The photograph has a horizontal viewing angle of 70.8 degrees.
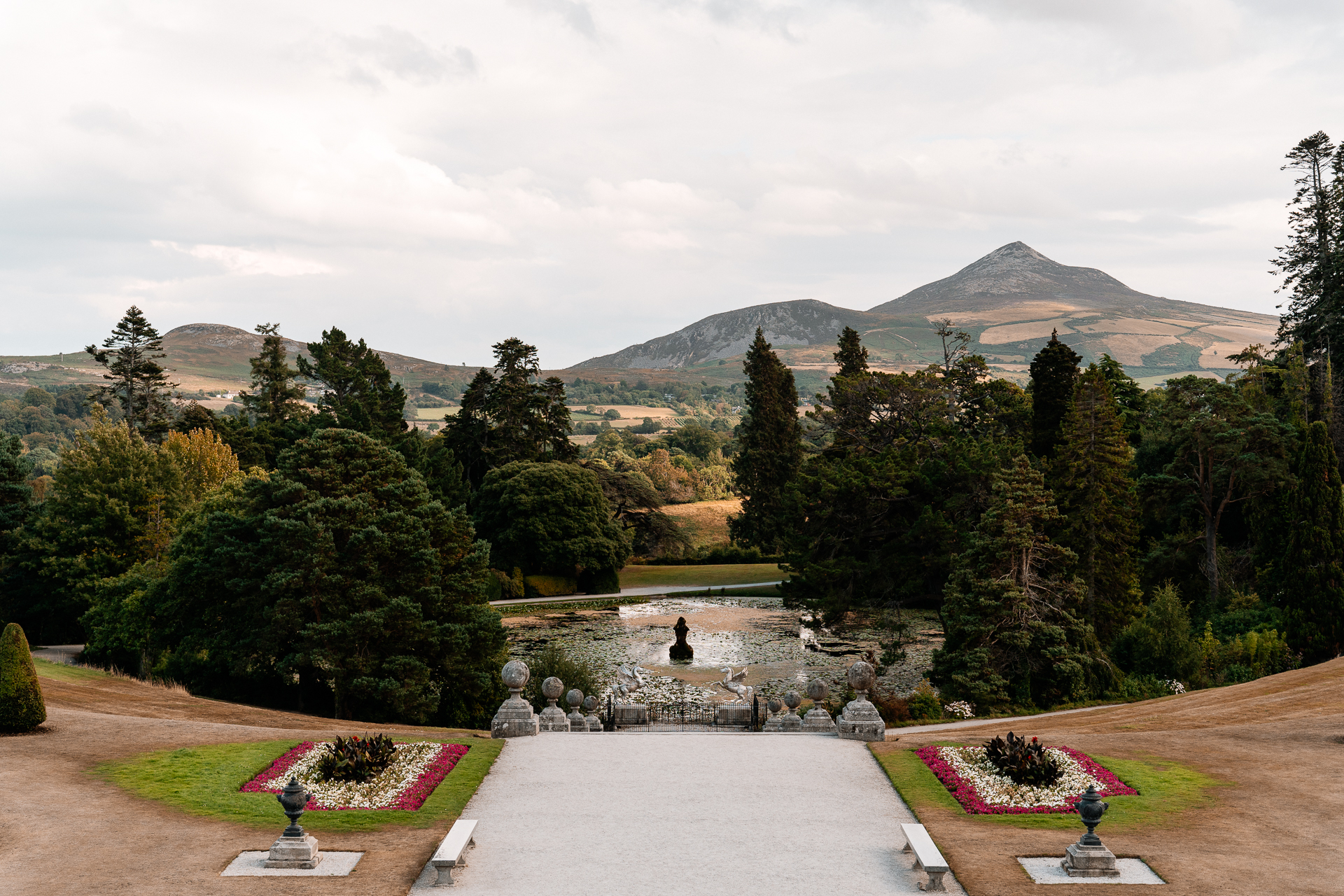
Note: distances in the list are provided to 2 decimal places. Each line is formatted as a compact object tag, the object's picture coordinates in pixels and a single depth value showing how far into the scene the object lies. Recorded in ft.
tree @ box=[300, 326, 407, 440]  221.66
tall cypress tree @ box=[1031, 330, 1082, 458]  166.30
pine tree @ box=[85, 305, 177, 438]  266.57
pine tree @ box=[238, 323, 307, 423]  283.59
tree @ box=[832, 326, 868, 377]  243.19
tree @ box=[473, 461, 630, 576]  221.25
